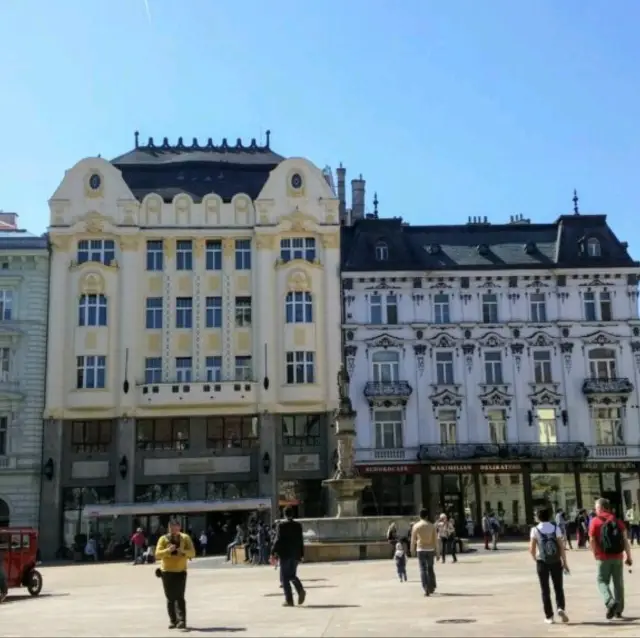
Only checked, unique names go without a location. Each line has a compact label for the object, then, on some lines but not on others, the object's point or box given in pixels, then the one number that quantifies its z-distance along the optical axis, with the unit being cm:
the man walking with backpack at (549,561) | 1370
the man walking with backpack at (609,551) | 1354
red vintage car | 2455
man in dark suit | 1642
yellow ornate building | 5147
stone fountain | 3219
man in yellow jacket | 1451
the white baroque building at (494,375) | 5234
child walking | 2175
